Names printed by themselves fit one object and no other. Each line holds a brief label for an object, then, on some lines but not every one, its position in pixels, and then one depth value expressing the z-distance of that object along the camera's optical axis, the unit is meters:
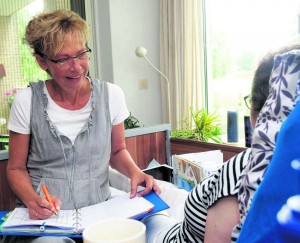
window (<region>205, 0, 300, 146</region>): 2.85
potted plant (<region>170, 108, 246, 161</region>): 1.54
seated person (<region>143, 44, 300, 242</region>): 0.55
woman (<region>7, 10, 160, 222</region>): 1.21
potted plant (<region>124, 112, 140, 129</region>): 3.02
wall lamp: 3.55
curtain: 3.58
